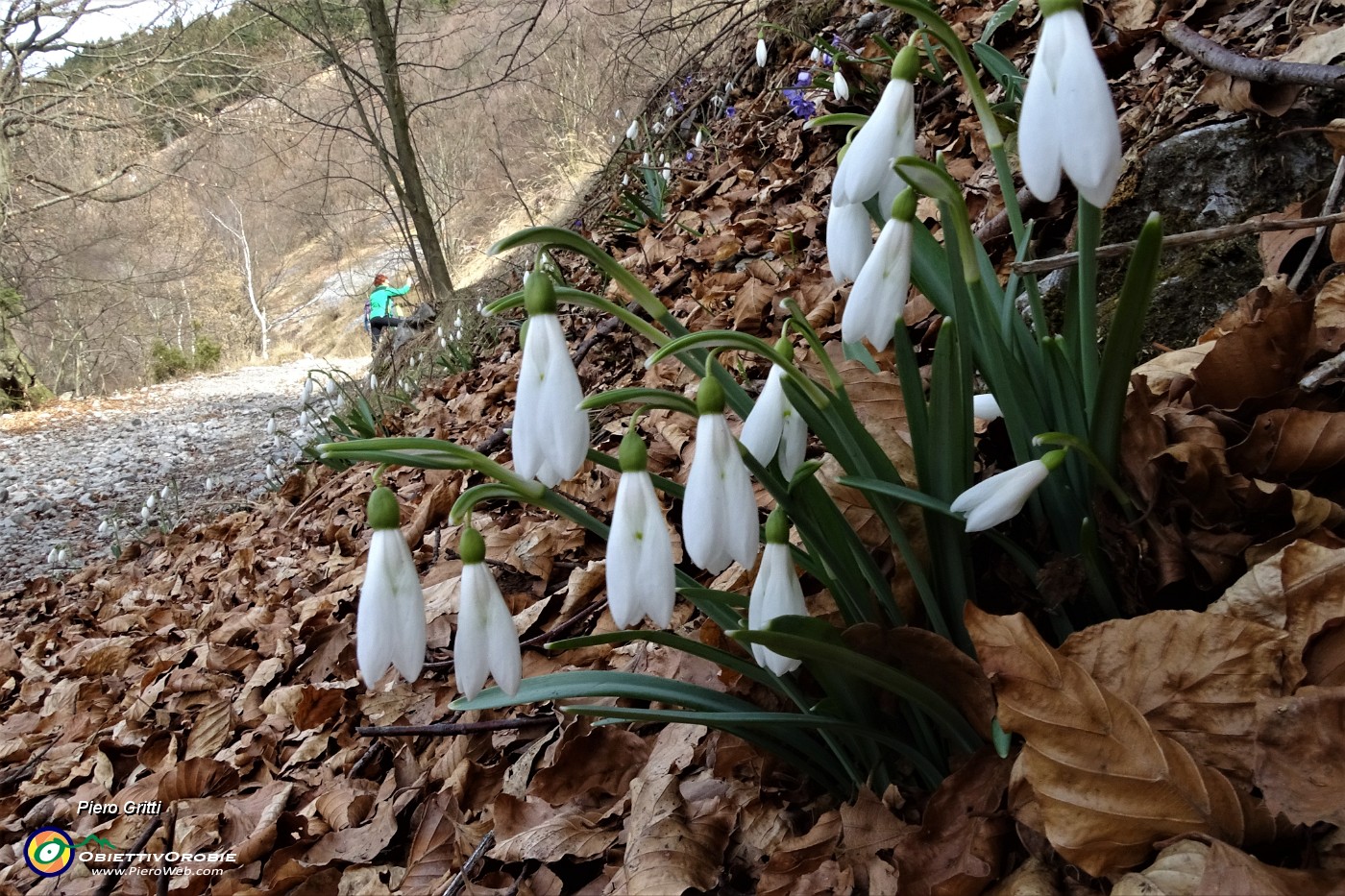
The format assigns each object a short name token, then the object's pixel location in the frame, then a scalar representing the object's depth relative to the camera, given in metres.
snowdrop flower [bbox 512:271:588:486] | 0.15
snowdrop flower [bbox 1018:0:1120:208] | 0.13
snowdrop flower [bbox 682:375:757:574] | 0.15
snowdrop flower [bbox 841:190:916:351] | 0.16
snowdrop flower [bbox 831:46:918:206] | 0.16
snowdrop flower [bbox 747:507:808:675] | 0.16
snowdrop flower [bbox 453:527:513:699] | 0.16
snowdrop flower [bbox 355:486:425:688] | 0.16
